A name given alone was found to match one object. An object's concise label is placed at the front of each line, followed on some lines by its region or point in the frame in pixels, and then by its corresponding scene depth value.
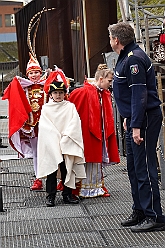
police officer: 9.76
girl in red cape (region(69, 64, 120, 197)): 12.81
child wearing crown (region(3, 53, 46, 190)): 13.47
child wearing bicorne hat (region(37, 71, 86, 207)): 12.08
